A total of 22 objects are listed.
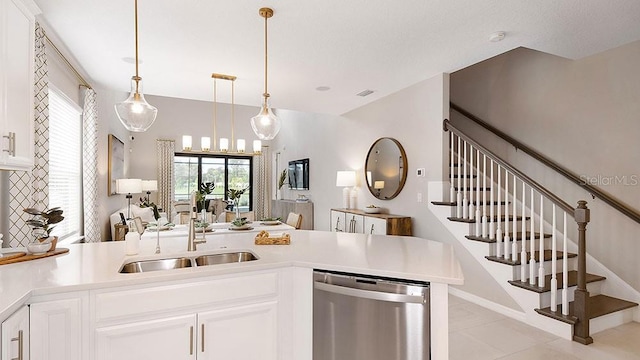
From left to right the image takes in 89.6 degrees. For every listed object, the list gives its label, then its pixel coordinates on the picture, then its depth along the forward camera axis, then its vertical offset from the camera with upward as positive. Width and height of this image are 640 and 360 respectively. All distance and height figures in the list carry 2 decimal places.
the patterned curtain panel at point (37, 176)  2.22 +0.05
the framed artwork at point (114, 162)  5.45 +0.38
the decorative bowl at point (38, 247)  1.93 -0.40
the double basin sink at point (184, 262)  1.92 -0.51
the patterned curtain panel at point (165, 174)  8.83 +0.21
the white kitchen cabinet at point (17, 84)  1.65 +0.54
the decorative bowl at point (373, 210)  4.95 -0.44
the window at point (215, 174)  9.24 +0.24
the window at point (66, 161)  3.17 +0.23
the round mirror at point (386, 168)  4.57 +0.20
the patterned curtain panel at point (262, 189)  9.93 -0.23
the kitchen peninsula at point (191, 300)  1.45 -0.59
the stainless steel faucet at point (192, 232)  2.10 -0.33
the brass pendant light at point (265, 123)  2.74 +0.51
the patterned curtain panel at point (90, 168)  3.82 +0.17
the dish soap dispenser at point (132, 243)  2.00 -0.38
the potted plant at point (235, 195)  4.47 -0.18
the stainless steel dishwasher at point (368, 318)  1.65 -0.73
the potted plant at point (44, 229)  1.95 -0.30
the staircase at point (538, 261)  2.68 -0.79
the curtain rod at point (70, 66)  2.93 +1.23
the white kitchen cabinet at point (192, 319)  1.52 -0.70
